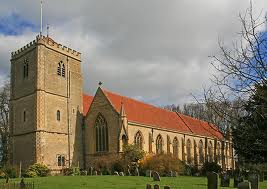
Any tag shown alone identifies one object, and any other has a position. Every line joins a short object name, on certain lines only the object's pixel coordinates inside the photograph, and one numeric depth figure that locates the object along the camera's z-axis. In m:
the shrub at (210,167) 47.28
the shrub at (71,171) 40.51
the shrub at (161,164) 39.34
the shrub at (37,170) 36.76
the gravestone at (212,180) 10.79
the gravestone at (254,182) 12.95
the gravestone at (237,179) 23.89
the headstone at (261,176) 30.75
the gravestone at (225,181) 23.77
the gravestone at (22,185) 19.65
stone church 42.19
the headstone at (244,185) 9.04
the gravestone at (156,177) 27.12
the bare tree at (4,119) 52.19
